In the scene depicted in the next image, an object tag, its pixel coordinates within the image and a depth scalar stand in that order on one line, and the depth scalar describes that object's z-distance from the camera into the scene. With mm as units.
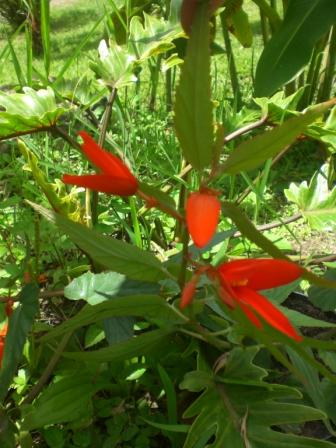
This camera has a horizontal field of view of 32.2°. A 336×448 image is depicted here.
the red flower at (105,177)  430
